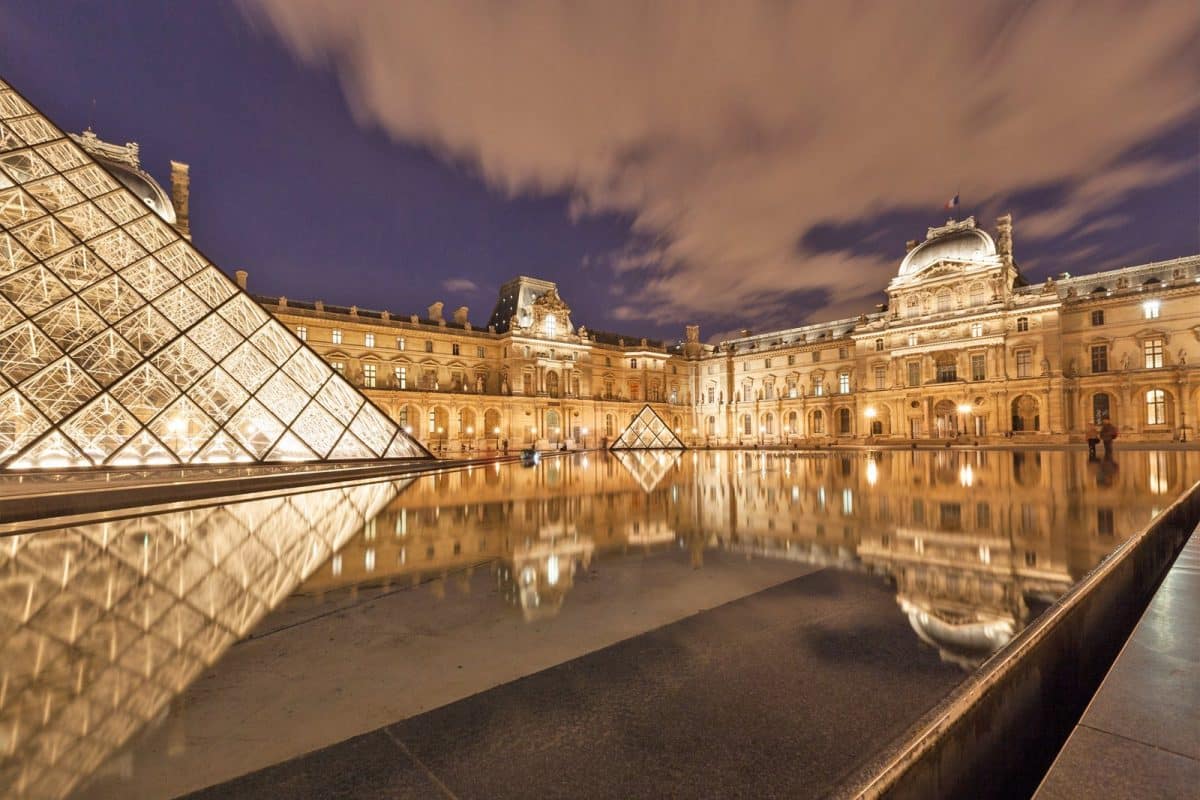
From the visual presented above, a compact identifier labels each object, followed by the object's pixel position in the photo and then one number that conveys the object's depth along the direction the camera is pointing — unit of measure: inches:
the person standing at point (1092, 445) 782.0
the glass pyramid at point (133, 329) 536.7
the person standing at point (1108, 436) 782.5
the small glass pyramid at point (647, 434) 1551.4
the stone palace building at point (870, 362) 1302.9
